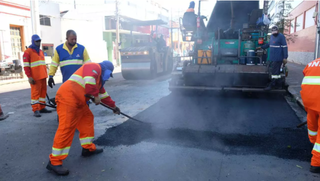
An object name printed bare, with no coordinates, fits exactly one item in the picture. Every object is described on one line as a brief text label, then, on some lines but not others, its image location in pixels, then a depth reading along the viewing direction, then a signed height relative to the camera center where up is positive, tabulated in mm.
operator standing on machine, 6062 +124
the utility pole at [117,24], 22455 +3111
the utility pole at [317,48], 11459 +388
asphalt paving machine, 6133 +117
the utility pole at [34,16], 13492 +2396
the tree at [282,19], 13602 +2103
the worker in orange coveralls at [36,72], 5293 -236
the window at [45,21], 20044 +3227
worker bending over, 2816 -489
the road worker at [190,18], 7148 +1149
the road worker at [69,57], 4340 +57
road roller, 10625 -23
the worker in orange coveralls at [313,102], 2732 -500
